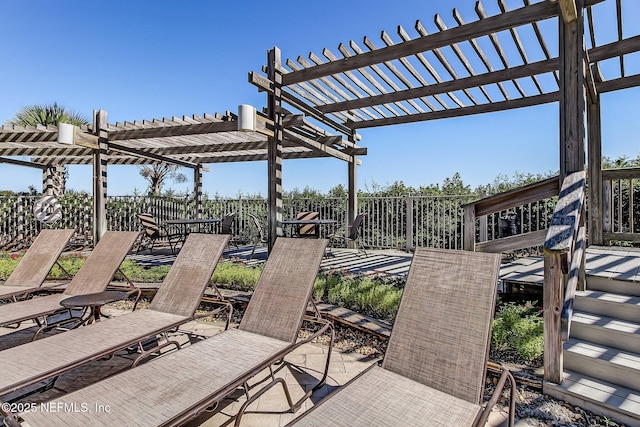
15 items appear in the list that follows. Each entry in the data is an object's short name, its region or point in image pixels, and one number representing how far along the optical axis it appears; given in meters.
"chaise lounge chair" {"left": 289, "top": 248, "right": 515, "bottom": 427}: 1.58
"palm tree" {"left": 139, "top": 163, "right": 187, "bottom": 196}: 21.03
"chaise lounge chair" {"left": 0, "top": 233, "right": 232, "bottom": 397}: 2.05
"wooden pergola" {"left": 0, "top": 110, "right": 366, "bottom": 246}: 5.96
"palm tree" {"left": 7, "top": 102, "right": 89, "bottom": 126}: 12.51
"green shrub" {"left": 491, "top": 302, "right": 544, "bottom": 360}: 2.70
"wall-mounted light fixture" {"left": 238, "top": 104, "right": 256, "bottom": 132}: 4.79
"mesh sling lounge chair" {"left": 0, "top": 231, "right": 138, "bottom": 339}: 3.21
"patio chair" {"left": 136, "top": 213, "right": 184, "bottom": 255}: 8.22
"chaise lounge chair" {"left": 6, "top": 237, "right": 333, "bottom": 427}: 1.58
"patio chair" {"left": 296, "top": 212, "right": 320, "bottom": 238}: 7.63
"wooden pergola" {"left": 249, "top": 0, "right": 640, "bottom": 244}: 2.94
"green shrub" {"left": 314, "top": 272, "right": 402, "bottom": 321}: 3.68
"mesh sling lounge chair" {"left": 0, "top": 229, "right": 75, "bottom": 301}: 4.09
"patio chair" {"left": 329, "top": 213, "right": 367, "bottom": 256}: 6.93
